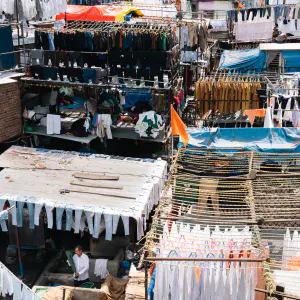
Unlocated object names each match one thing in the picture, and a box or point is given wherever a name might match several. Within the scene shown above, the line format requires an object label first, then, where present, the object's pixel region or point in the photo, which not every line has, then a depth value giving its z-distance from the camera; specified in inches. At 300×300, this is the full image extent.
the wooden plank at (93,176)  610.9
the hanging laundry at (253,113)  650.8
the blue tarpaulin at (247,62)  999.6
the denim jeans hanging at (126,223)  532.7
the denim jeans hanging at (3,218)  462.4
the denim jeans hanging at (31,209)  554.7
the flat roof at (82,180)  559.5
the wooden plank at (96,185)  590.2
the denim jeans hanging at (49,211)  548.1
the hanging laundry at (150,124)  757.9
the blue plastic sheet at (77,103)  913.8
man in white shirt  523.5
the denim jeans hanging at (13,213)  552.9
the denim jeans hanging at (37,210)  551.8
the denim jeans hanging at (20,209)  554.6
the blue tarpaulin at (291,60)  1002.1
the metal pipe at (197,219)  368.5
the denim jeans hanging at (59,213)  547.4
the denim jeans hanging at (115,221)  534.3
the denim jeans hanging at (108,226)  534.9
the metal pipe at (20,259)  553.0
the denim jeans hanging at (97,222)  536.5
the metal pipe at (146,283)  319.6
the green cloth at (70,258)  558.3
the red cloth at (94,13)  1062.3
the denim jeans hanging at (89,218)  538.6
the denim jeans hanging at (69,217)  543.5
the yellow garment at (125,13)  1046.1
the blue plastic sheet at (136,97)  804.0
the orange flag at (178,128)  530.9
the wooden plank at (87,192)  569.6
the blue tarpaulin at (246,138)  569.6
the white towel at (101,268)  544.4
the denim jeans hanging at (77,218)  542.0
